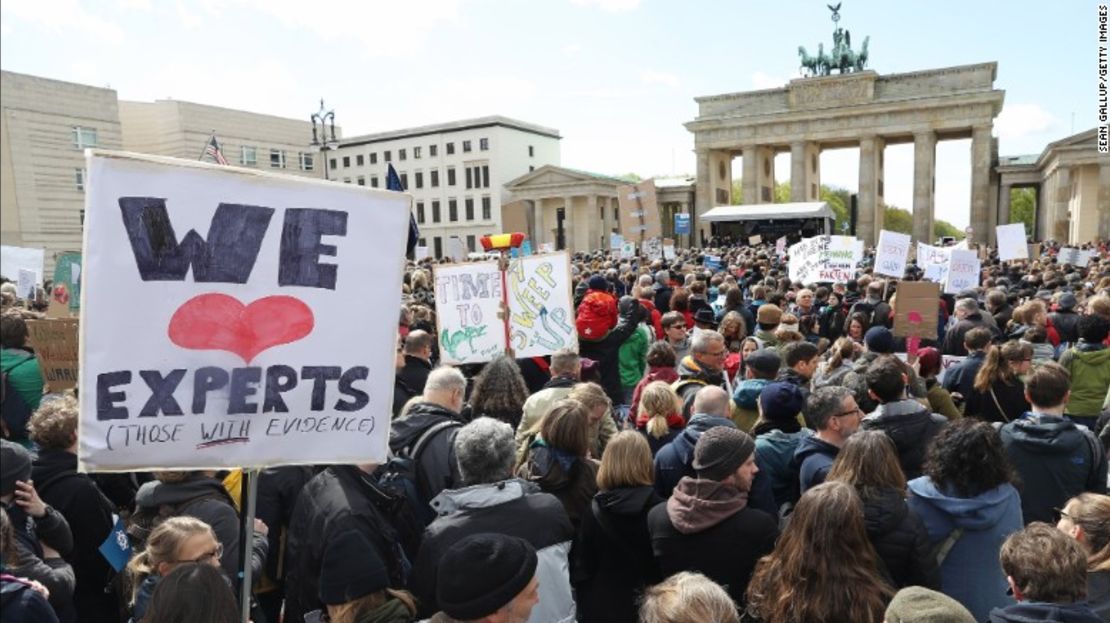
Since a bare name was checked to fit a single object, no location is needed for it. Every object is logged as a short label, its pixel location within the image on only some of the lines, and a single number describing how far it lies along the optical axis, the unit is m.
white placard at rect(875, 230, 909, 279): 11.46
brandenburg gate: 49.84
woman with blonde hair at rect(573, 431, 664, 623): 3.48
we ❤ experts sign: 2.48
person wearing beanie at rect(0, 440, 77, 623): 3.00
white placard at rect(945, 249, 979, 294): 10.72
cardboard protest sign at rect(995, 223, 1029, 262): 15.21
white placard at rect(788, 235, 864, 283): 12.54
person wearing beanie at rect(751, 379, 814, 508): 4.19
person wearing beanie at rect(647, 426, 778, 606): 3.19
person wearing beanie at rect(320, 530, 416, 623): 2.74
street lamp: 20.36
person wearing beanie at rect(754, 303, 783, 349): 7.37
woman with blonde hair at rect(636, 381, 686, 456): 4.59
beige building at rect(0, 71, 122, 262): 39.06
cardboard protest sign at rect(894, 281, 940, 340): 7.61
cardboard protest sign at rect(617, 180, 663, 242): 14.07
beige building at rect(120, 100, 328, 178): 49.25
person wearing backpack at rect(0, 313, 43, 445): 5.69
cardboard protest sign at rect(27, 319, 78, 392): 5.93
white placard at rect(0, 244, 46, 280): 13.48
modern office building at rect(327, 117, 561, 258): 72.75
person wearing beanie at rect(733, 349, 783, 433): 5.05
